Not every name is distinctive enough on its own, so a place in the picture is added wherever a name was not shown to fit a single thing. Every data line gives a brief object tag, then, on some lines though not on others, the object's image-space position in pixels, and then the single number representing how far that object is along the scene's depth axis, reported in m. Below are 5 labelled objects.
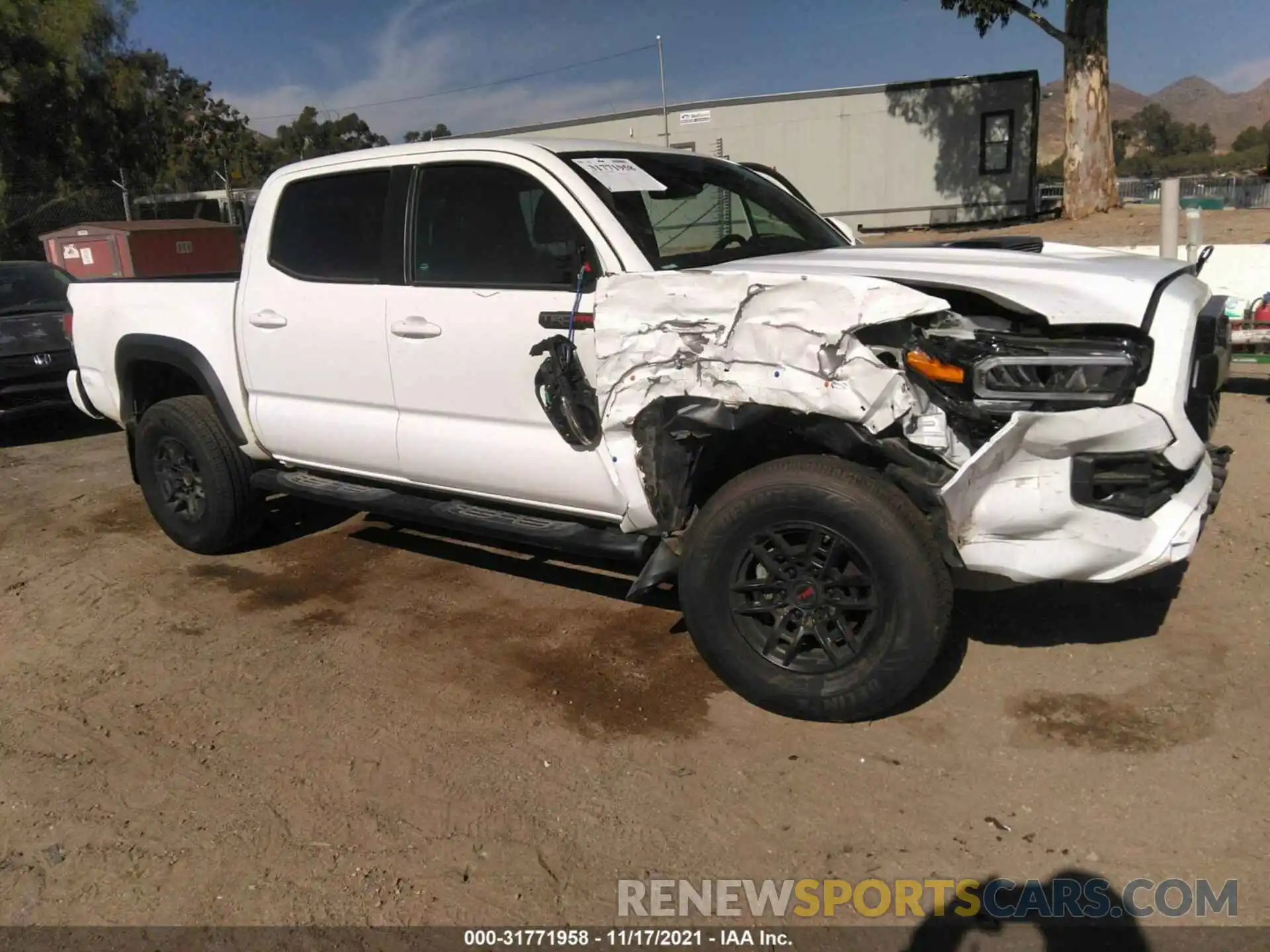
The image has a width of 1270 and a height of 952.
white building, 24.38
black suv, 8.59
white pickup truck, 3.04
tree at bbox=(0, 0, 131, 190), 26.03
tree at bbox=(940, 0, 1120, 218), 18.91
